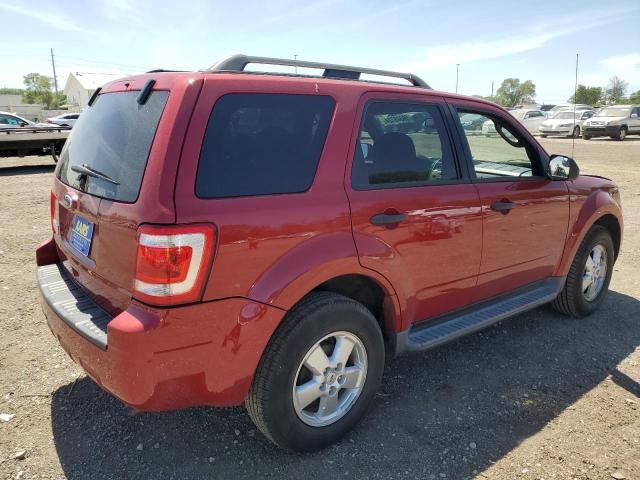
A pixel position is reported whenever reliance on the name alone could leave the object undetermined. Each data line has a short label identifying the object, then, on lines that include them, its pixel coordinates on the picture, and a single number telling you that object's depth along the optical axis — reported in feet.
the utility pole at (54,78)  254.63
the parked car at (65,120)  82.09
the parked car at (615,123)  84.75
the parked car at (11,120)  60.64
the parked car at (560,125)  86.28
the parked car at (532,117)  101.78
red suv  6.70
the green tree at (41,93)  274.54
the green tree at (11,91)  327.78
